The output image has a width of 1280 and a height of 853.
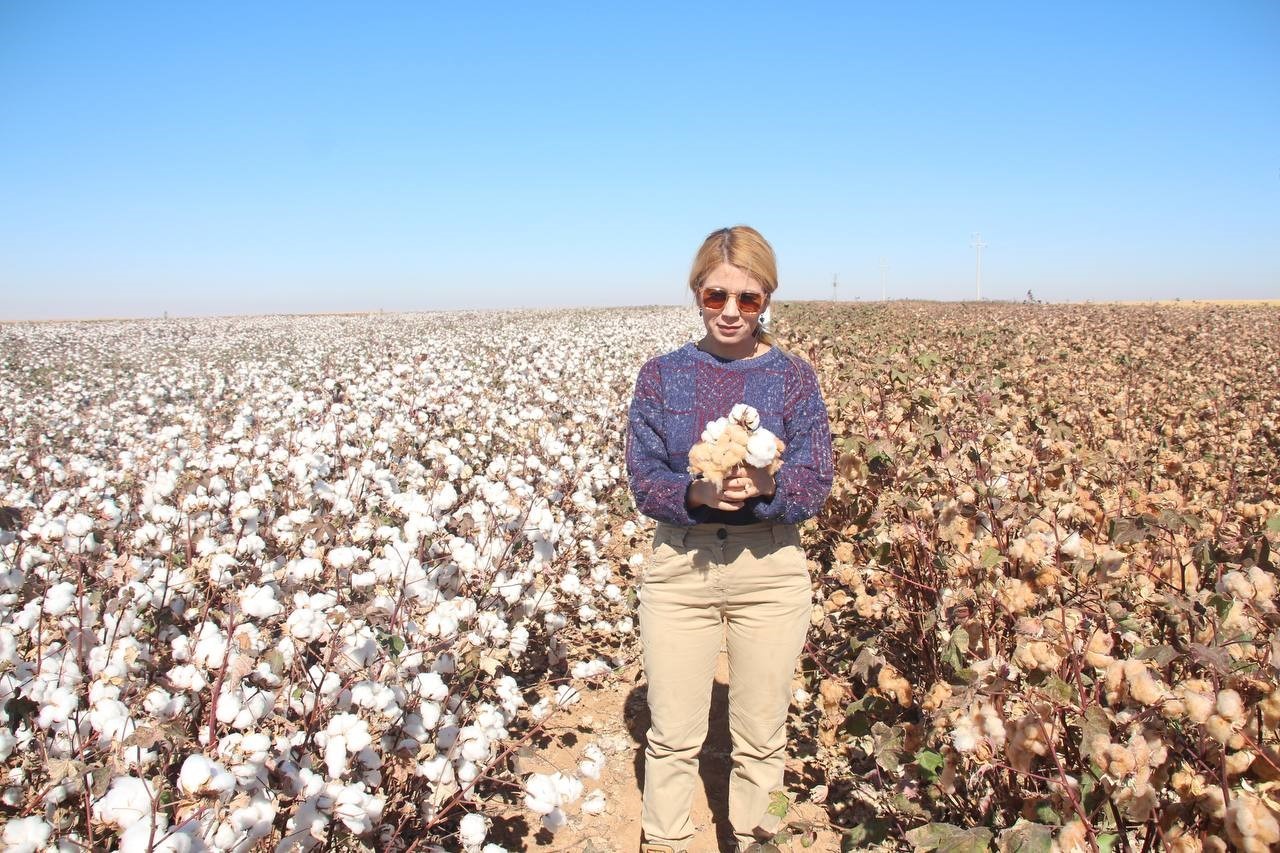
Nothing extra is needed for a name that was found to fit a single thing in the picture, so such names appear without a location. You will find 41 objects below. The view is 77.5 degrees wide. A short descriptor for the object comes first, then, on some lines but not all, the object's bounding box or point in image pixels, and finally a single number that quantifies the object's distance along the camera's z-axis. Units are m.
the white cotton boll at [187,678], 1.94
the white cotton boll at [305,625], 2.09
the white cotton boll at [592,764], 2.52
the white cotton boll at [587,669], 3.24
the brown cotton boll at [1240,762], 1.44
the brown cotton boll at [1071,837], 1.54
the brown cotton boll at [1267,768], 1.44
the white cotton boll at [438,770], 2.28
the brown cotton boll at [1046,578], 2.08
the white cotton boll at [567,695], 2.83
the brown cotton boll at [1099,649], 1.81
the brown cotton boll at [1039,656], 1.83
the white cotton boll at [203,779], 1.54
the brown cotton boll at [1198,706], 1.40
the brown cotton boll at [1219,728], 1.37
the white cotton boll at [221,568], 2.58
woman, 2.30
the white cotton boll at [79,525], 2.62
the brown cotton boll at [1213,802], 1.47
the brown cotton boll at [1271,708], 1.40
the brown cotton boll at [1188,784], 1.48
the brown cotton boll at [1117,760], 1.48
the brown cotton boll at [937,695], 2.27
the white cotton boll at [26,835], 1.56
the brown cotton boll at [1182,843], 1.49
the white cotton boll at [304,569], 2.64
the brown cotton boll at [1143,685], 1.53
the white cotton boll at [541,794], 2.19
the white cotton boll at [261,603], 2.12
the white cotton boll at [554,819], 2.29
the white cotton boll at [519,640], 3.09
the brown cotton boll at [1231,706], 1.35
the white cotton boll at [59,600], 2.19
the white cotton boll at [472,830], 2.14
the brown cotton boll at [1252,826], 1.26
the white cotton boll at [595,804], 2.71
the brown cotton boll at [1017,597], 2.13
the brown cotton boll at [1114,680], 1.62
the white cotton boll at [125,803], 1.51
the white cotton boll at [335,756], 1.89
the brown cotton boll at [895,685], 2.57
